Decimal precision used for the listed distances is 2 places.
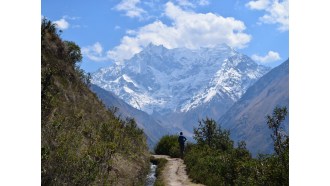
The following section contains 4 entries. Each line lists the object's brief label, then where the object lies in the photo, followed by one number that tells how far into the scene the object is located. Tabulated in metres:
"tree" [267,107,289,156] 15.05
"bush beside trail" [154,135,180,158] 62.91
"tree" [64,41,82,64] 57.18
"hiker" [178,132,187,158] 51.41
